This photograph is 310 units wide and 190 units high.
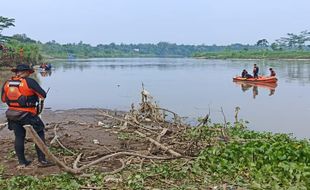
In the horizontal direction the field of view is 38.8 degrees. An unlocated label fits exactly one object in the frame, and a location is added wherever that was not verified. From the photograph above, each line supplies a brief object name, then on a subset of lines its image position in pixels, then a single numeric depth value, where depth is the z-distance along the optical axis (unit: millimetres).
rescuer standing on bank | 7059
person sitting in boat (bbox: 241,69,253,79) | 30712
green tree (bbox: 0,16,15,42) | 67069
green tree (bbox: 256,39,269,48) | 126975
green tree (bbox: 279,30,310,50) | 119812
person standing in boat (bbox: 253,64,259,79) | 29773
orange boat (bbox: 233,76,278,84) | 29444
